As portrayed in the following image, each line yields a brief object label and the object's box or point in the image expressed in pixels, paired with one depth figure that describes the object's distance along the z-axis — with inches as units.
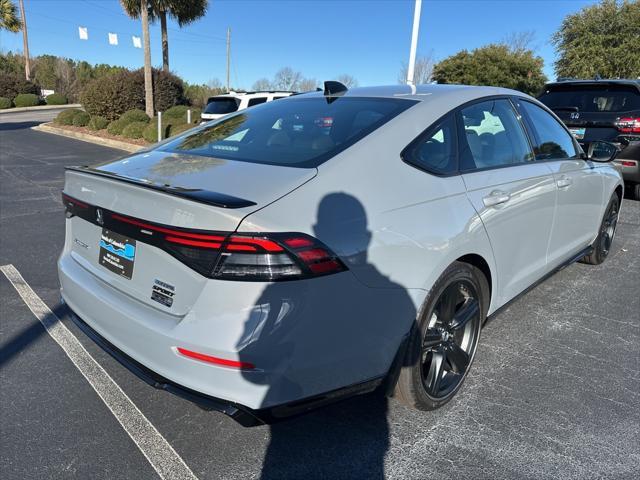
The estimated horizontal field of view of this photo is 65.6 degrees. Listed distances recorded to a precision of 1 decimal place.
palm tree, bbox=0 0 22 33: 1460.4
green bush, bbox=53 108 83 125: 826.8
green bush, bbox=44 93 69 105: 1592.0
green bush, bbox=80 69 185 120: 817.5
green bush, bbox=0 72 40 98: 1540.4
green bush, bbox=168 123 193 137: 622.5
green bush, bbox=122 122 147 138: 658.8
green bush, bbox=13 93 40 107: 1494.8
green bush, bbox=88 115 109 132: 771.4
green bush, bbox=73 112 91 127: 817.5
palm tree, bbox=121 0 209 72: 896.9
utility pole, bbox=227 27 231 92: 2073.6
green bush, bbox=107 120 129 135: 706.2
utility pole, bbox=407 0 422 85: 513.1
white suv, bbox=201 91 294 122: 517.3
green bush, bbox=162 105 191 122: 693.9
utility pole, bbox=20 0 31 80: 1695.4
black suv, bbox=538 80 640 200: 279.9
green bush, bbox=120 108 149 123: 713.0
